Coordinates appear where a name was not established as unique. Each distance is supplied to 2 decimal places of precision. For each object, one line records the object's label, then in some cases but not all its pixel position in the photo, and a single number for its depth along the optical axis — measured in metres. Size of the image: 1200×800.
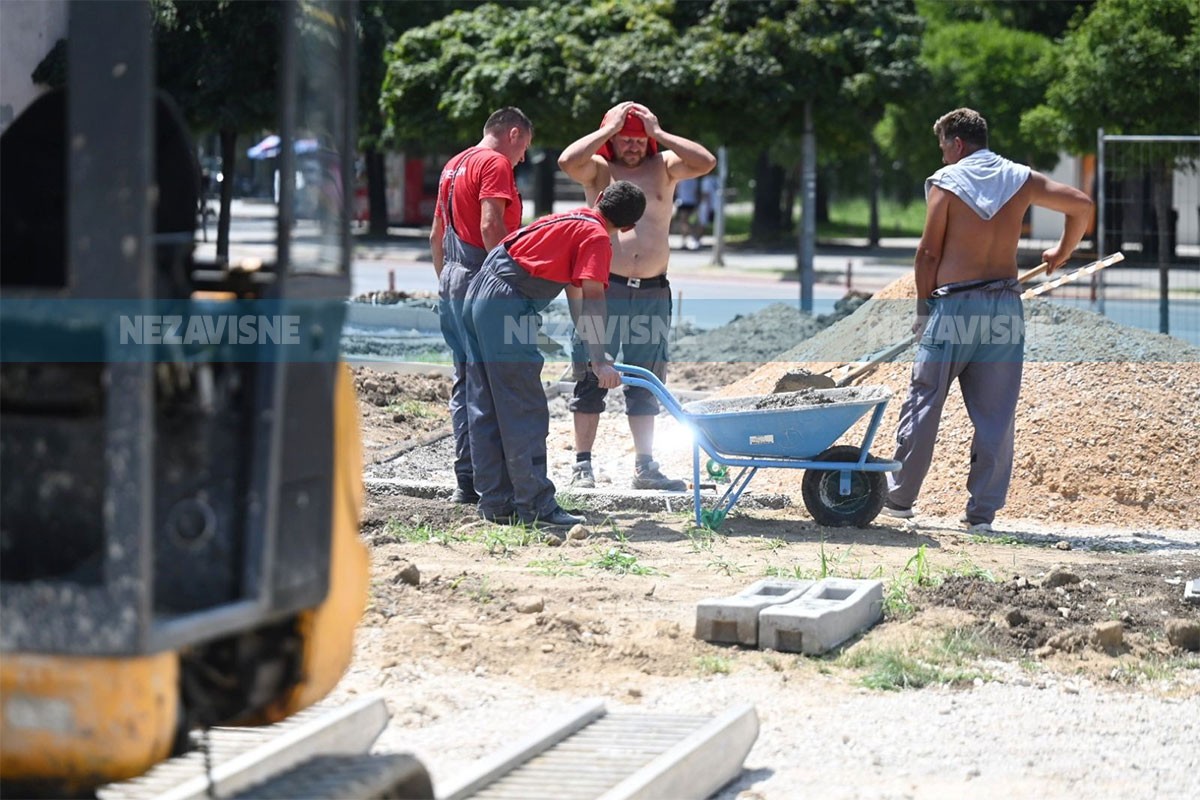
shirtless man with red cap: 18.31
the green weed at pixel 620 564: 14.88
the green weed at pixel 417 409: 24.37
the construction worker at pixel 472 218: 17.45
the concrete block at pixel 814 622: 12.25
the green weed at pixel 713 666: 11.95
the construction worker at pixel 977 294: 16.69
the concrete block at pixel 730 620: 12.47
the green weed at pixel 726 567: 14.94
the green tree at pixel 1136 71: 42.37
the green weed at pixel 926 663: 11.81
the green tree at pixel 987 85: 57.97
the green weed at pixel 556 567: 14.67
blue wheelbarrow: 16.09
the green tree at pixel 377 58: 57.97
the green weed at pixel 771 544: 16.03
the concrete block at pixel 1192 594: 13.86
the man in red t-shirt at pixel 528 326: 15.69
